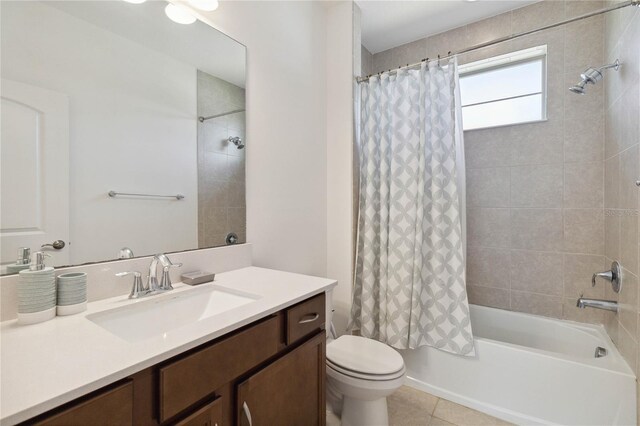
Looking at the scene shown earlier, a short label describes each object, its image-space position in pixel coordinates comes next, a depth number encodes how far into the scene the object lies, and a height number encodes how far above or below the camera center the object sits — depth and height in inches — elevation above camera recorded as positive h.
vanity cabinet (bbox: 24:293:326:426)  22.2 -16.9
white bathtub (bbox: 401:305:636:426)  56.1 -36.6
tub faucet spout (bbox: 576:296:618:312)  64.5 -21.2
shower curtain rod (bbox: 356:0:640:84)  53.0 +38.1
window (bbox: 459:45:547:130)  85.4 +38.0
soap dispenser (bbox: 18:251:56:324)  30.6 -8.4
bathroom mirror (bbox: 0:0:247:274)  33.5 +11.8
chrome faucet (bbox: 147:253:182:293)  42.1 -9.1
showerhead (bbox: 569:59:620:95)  66.0 +30.8
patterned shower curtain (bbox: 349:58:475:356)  69.8 -0.9
